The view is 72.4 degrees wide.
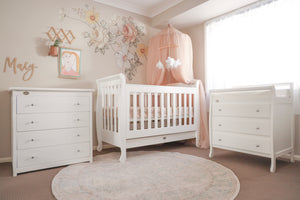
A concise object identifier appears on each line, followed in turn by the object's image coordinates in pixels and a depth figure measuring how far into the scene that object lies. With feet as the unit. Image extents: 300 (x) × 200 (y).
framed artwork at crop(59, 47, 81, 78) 9.27
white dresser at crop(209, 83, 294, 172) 6.84
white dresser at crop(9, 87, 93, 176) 6.52
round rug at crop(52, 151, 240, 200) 4.87
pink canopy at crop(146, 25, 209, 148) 10.31
